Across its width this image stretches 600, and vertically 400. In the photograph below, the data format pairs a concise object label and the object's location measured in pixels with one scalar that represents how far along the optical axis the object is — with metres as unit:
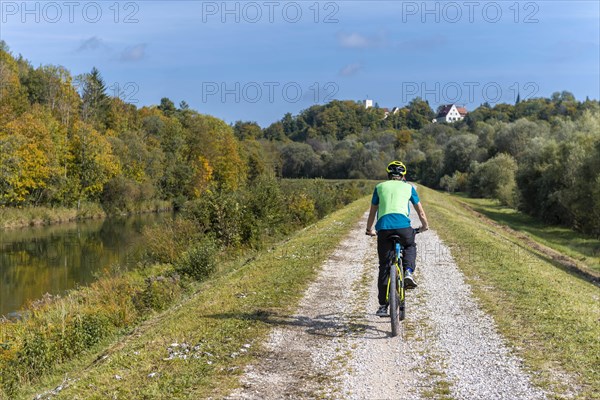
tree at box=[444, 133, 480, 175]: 102.06
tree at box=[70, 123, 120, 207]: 58.44
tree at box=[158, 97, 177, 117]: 122.94
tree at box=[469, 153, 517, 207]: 70.88
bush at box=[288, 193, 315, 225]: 31.86
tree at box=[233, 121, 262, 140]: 150.71
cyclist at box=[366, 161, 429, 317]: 7.84
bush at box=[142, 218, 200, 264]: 22.04
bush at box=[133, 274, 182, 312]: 13.38
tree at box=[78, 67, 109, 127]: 69.94
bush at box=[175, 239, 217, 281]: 16.52
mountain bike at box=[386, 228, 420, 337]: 7.76
